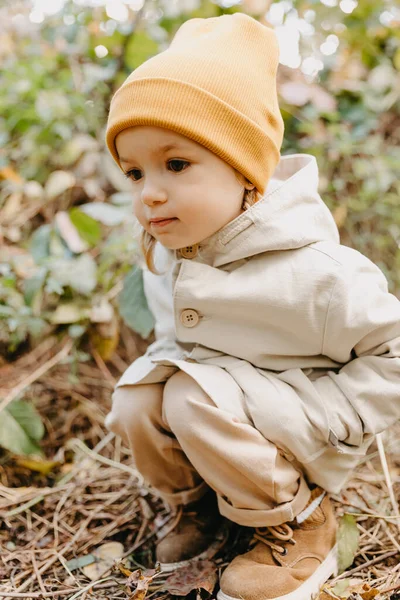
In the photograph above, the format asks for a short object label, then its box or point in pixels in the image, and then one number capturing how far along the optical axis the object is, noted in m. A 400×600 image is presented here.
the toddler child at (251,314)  1.09
